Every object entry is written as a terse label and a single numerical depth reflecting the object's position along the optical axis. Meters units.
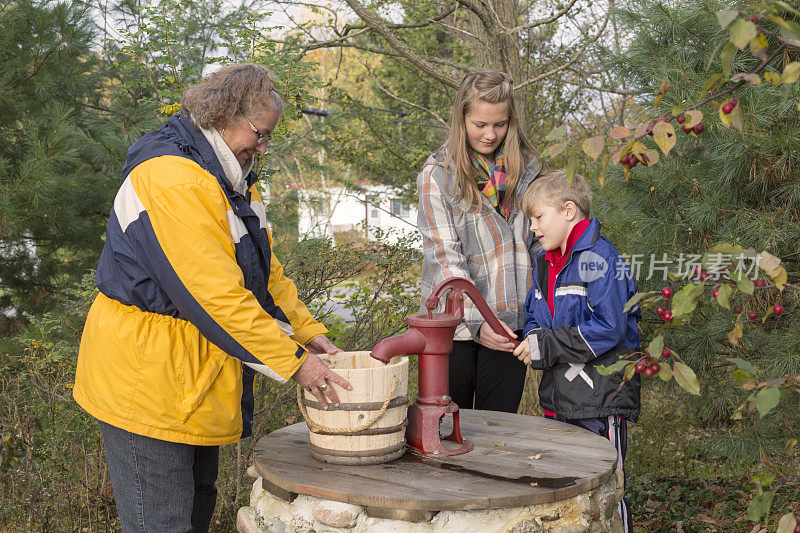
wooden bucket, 2.12
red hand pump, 2.31
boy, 2.58
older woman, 2.03
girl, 2.93
